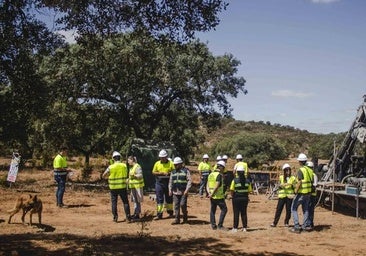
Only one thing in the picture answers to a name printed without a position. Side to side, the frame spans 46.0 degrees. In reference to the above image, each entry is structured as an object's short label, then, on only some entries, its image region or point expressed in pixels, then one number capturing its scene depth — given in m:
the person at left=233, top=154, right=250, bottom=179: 18.15
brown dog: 11.69
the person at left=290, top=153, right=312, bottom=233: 12.19
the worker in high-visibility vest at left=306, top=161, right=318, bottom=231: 12.79
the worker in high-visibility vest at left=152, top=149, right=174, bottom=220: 13.83
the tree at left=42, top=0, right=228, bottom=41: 9.18
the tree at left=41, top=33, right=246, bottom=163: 21.55
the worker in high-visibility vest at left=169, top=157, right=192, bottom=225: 12.96
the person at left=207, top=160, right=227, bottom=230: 11.97
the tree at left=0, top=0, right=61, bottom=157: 9.66
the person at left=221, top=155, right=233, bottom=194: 21.08
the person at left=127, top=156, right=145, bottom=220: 13.41
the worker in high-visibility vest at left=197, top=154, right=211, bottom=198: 20.62
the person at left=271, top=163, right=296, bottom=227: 12.95
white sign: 20.22
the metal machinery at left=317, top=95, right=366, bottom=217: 17.28
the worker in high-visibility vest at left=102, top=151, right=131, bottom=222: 13.02
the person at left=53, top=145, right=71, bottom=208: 15.95
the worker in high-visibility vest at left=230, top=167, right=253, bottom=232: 11.98
